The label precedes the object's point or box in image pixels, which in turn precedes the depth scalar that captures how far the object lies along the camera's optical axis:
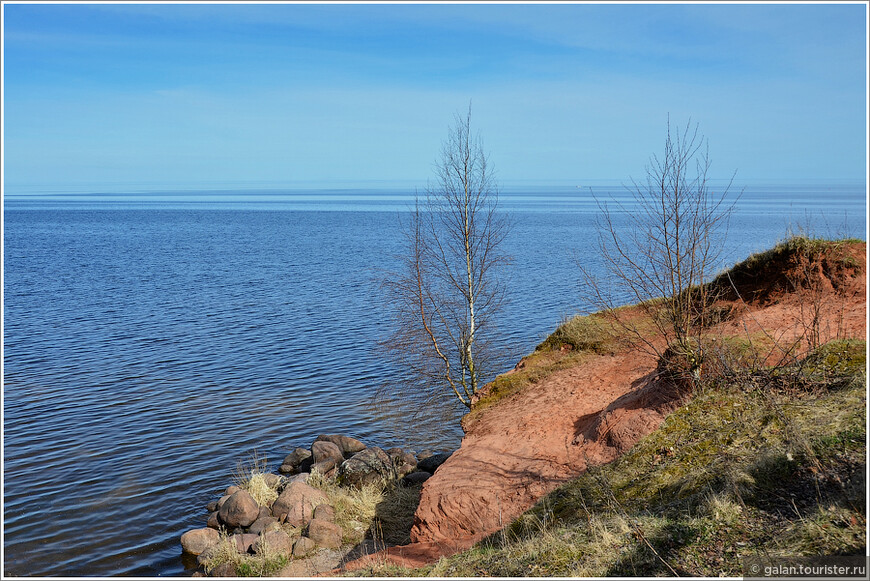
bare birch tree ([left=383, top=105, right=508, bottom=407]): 18.61
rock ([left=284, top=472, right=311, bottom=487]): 15.74
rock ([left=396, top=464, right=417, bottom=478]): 16.51
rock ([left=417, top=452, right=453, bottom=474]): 16.80
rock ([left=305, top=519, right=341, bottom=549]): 13.18
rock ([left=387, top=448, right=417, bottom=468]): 17.06
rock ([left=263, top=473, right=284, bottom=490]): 15.58
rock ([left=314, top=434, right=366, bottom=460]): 17.94
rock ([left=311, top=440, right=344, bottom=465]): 17.05
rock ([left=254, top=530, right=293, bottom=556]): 12.45
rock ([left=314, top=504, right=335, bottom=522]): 13.84
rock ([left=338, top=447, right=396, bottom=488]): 16.08
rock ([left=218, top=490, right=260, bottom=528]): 13.91
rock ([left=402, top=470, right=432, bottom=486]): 16.14
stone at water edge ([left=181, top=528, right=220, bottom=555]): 13.19
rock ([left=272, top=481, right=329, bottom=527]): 14.01
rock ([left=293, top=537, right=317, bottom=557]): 12.73
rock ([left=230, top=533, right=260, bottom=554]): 12.75
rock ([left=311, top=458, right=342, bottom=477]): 16.33
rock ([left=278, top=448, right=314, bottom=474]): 17.12
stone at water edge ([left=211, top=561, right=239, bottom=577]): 12.10
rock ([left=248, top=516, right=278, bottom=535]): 13.50
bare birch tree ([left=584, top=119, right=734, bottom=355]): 11.61
